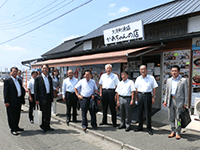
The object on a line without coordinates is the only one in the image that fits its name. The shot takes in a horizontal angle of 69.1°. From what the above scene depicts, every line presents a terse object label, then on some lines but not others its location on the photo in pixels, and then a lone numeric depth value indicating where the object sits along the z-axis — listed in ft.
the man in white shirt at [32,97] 18.95
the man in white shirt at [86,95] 16.01
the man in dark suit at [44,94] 15.35
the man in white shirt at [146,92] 14.32
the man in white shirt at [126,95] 15.25
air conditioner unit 15.35
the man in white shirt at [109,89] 16.37
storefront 17.47
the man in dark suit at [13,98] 14.79
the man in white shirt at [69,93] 18.06
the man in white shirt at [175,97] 12.87
